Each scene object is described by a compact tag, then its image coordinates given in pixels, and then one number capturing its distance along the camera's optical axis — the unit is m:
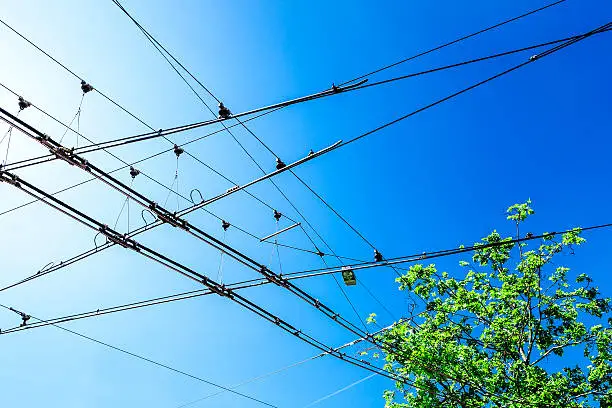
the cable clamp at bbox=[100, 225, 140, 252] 6.14
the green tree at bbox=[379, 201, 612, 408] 15.79
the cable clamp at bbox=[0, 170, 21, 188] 5.54
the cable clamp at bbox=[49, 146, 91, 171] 5.37
